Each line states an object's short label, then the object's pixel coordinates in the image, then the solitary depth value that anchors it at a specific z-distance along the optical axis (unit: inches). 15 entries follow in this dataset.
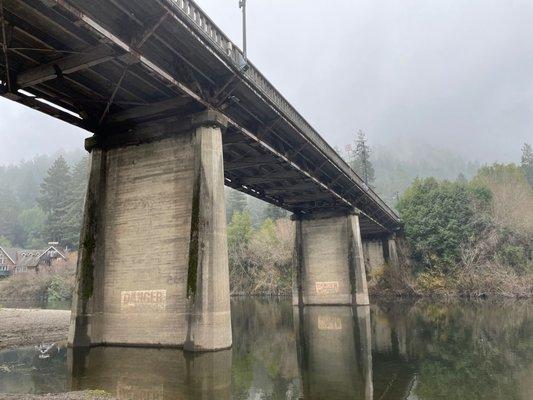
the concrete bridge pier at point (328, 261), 1649.1
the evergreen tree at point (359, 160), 4380.4
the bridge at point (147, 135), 542.6
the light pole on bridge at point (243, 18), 777.0
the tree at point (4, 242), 5016.2
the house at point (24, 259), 3513.8
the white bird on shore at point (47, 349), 631.8
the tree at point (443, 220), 1990.7
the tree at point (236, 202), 4687.5
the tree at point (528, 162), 4471.0
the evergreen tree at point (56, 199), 4148.6
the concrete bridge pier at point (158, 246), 638.5
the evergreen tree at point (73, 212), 3971.7
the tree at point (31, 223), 5187.0
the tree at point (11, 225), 5792.3
